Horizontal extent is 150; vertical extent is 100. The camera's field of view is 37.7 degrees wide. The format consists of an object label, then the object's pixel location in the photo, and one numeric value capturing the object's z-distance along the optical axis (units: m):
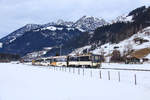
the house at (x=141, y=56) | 97.34
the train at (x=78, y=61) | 49.88
